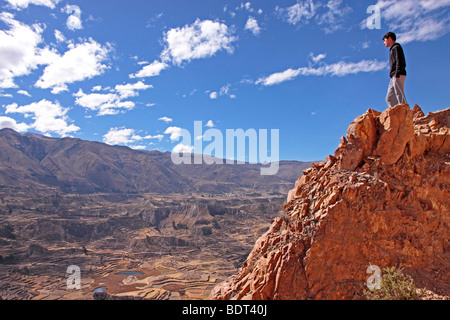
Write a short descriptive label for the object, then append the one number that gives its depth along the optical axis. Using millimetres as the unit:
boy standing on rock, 9539
